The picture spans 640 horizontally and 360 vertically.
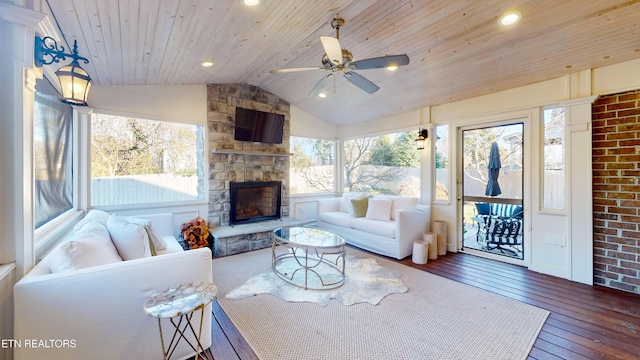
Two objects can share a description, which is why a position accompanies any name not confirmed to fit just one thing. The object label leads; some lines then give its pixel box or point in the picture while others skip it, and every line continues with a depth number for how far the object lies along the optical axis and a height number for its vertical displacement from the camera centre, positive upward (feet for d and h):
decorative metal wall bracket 5.31 +2.74
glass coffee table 9.87 -3.90
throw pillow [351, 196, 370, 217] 15.69 -1.67
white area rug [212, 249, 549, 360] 6.27 -4.19
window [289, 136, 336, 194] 18.66 +1.07
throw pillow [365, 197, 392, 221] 14.73 -1.76
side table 4.77 -2.45
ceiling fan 7.42 +3.73
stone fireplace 14.12 +1.07
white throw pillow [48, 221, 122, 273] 5.20 -1.59
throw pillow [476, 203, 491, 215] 13.35 -1.57
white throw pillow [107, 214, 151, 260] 6.75 -1.64
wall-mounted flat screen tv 15.52 +3.41
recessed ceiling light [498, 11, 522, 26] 7.60 +4.94
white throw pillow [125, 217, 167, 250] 8.36 -1.88
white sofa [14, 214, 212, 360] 4.58 -2.49
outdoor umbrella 12.99 +0.46
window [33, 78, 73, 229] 6.79 +0.82
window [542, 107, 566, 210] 10.76 +0.89
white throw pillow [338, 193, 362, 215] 17.41 -1.56
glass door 12.41 -0.54
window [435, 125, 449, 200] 14.43 +0.98
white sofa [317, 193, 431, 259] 12.80 -2.65
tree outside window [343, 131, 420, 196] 16.37 +1.05
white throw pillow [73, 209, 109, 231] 7.77 -1.25
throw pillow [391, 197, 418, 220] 14.52 -1.40
